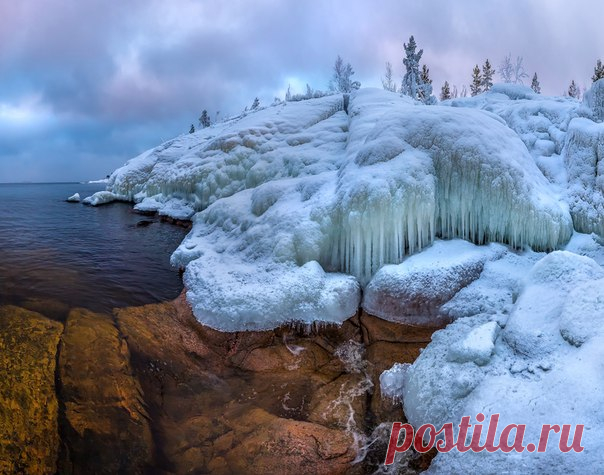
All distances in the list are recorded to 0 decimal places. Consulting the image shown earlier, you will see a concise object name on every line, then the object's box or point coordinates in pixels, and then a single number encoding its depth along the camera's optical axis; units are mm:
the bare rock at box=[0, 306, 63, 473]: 3457
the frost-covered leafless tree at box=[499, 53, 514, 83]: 46344
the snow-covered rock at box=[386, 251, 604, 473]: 3339
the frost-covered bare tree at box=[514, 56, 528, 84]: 46125
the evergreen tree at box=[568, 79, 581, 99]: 48188
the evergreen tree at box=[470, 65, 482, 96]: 43656
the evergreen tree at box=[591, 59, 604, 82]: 34500
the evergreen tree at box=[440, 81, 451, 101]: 49359
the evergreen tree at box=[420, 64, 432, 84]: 42781
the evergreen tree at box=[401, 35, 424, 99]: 26844
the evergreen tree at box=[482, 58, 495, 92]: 42156
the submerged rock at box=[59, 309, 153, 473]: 3678
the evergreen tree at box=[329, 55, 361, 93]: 34306
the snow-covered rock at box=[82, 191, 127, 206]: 21609
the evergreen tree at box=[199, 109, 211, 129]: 42106
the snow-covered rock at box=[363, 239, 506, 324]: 5828
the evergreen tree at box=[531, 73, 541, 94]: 44281
